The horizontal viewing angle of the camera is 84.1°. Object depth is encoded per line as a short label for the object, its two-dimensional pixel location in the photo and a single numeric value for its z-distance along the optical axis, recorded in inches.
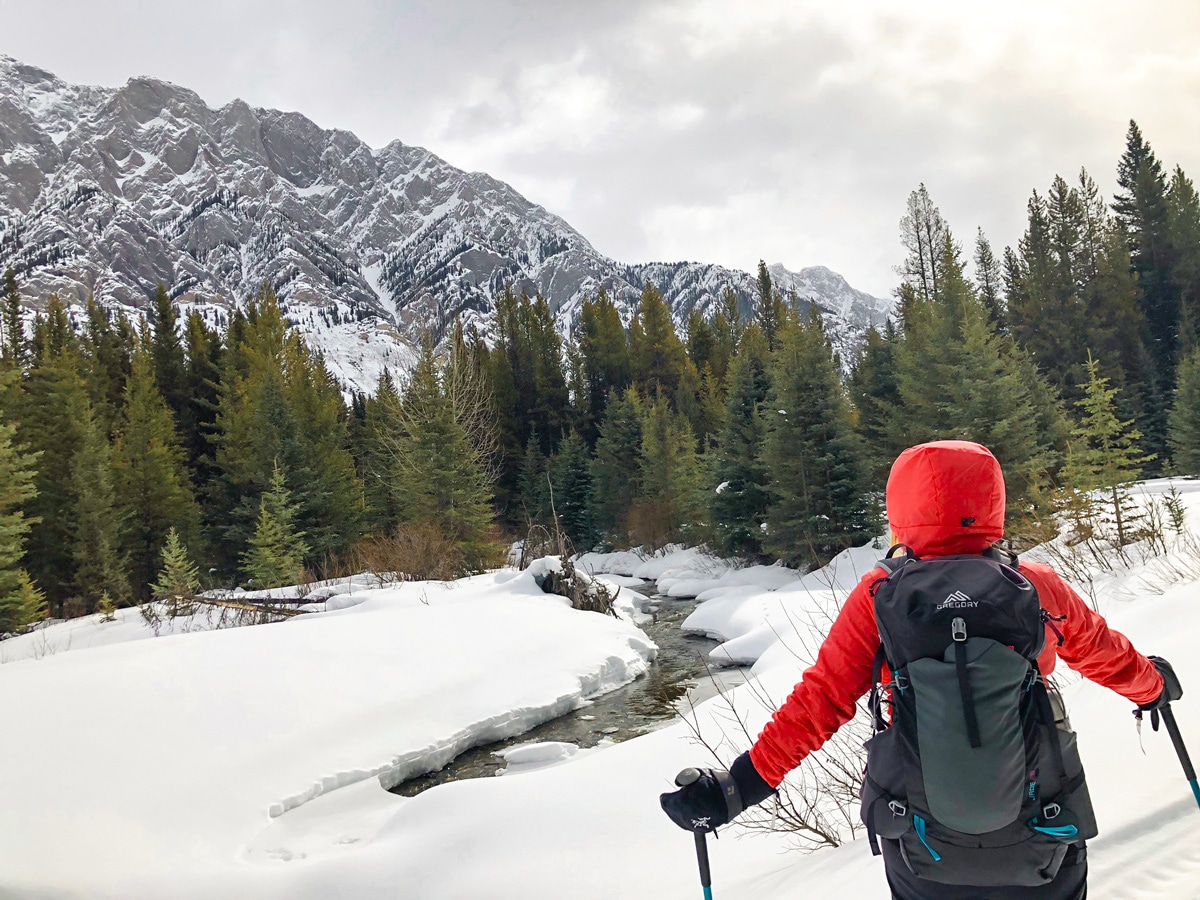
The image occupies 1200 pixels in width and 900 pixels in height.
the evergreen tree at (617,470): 1326.3
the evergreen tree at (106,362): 1103.5
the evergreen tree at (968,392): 651.5
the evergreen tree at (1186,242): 1248.2
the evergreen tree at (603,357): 1846.7
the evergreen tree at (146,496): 910.4
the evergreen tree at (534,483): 1491.1
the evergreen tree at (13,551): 576.1
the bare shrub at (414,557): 661.9
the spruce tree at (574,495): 1433.3
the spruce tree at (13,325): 1250.0
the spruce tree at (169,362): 1255.5
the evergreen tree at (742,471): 863.7
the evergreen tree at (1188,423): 888.9
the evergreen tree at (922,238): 1279.5
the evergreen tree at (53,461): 816.3
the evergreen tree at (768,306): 1734.7
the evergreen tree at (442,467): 879.1
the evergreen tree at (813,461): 735.7
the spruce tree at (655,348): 1823.3
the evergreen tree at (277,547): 709.9
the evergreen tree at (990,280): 1430.9
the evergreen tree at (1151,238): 1296.8
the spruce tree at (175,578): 498.3
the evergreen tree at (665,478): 1163.9
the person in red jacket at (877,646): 66.6
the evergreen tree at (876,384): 885.6
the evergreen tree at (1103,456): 396.2
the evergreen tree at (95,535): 800.3
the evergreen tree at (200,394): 1205.7
